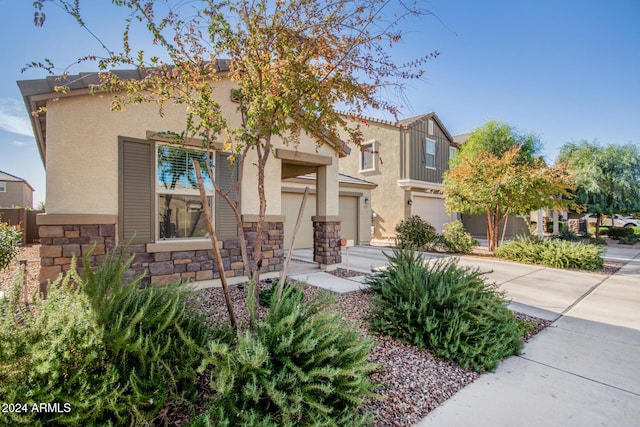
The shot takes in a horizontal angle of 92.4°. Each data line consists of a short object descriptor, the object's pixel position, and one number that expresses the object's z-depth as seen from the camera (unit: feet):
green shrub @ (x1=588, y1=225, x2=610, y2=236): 63.69
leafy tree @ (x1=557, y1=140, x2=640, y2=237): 54.80
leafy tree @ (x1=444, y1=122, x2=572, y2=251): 32.07
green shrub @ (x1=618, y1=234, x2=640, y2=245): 52.82
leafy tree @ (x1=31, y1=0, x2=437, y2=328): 10.56
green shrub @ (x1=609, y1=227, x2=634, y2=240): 57.57
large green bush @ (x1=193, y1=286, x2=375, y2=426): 6.29
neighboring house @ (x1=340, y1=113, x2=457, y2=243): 52.49
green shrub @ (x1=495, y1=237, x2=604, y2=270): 28.68
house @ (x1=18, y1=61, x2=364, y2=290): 14.52
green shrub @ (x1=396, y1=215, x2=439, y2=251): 40.78
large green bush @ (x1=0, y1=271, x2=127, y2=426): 5.59
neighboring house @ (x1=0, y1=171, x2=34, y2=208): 86.57
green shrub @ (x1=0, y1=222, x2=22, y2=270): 22.59
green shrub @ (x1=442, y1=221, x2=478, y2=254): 38.50
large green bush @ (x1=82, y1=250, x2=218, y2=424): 6.45
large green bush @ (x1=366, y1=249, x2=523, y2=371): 10.78
